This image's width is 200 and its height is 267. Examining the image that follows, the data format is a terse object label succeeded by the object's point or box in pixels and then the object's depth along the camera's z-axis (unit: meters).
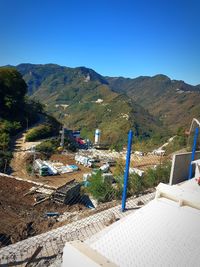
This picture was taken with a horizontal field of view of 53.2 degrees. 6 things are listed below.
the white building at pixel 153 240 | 1.65
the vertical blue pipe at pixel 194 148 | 4.96
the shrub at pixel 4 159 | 15.38
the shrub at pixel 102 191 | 5.56
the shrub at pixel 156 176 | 5.85
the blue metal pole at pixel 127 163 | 3.61
